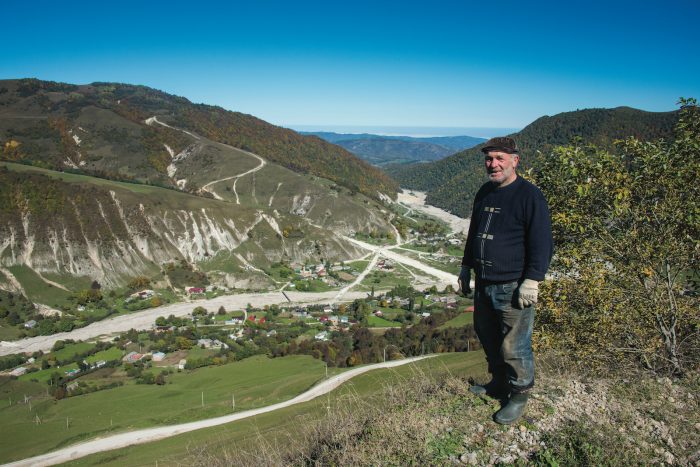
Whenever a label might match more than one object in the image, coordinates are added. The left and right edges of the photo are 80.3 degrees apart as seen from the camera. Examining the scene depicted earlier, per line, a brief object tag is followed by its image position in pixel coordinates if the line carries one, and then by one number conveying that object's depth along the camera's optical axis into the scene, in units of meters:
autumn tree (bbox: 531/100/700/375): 9.16
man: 5.46
